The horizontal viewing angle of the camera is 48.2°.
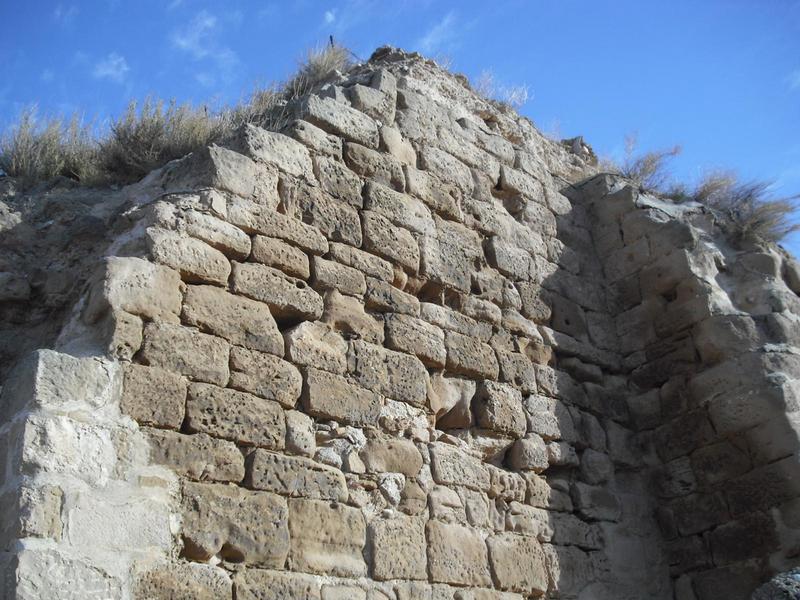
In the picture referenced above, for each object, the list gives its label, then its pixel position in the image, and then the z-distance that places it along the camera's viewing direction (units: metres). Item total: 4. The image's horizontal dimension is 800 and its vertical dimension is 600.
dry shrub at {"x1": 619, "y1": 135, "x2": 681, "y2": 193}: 7.02
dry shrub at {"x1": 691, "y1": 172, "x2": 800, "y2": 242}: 6.23
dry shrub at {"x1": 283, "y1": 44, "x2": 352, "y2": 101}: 6.52
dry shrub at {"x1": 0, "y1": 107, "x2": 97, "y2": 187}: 5.14
